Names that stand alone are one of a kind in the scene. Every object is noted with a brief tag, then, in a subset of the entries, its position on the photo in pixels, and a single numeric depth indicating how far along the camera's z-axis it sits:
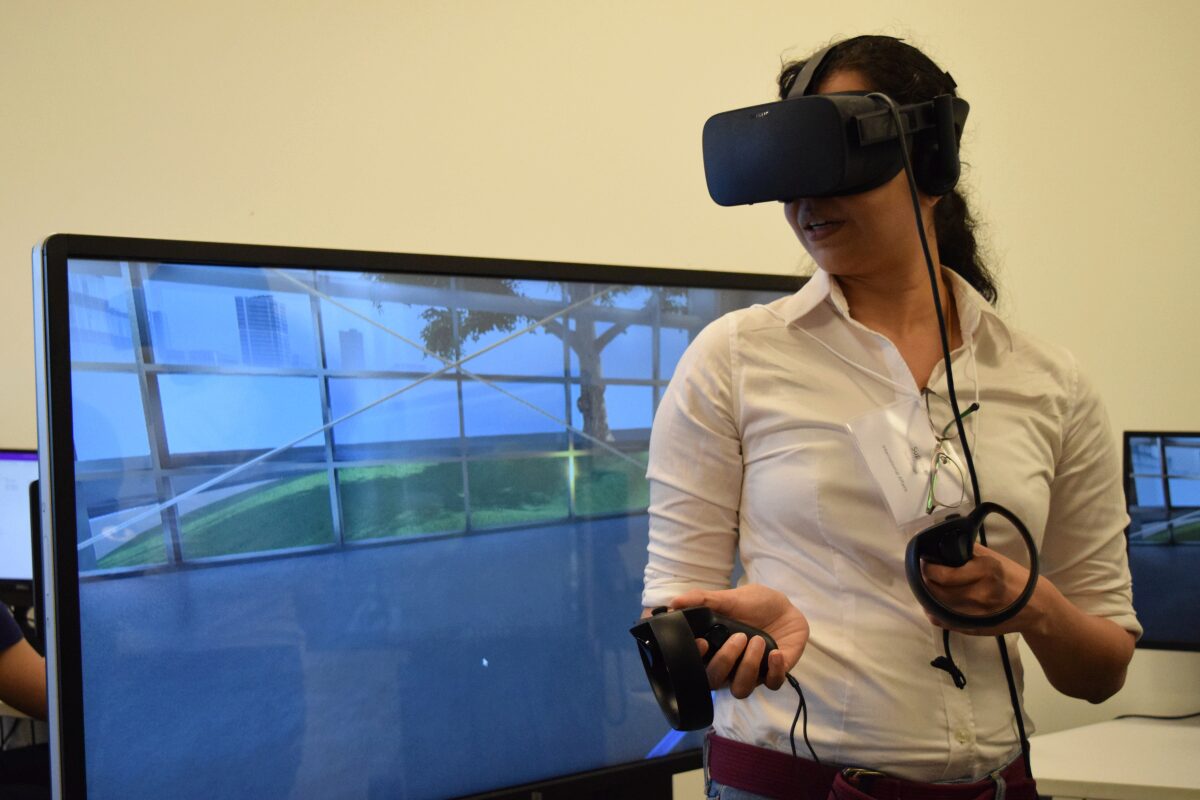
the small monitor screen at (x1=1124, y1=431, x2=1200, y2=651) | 1.98
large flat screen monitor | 1.25
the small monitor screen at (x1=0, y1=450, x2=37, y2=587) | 1.84
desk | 1.64
